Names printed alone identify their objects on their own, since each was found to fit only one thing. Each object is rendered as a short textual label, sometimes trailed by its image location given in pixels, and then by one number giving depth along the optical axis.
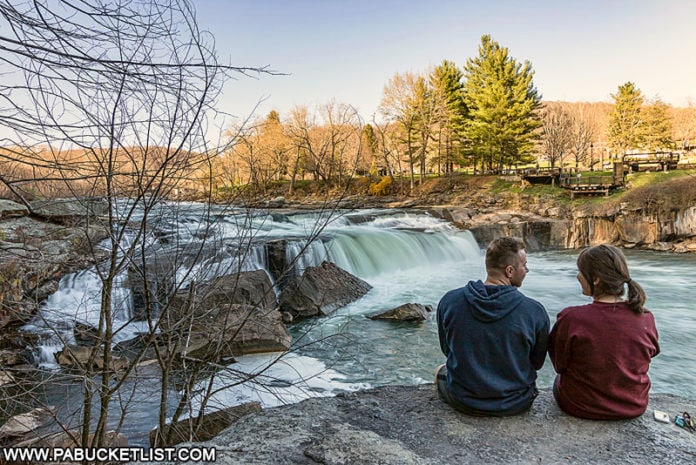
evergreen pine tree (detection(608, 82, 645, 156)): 37.88
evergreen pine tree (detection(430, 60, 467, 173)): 33.34
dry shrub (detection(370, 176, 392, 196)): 33.11
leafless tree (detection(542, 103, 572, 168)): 33.84
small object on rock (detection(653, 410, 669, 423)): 2.79
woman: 2.63
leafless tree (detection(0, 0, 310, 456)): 1.95
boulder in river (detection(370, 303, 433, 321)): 9.50
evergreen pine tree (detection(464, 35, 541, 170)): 30.62
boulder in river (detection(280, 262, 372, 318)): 10.07
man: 2.69
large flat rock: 2.48
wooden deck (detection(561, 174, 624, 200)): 21.98
